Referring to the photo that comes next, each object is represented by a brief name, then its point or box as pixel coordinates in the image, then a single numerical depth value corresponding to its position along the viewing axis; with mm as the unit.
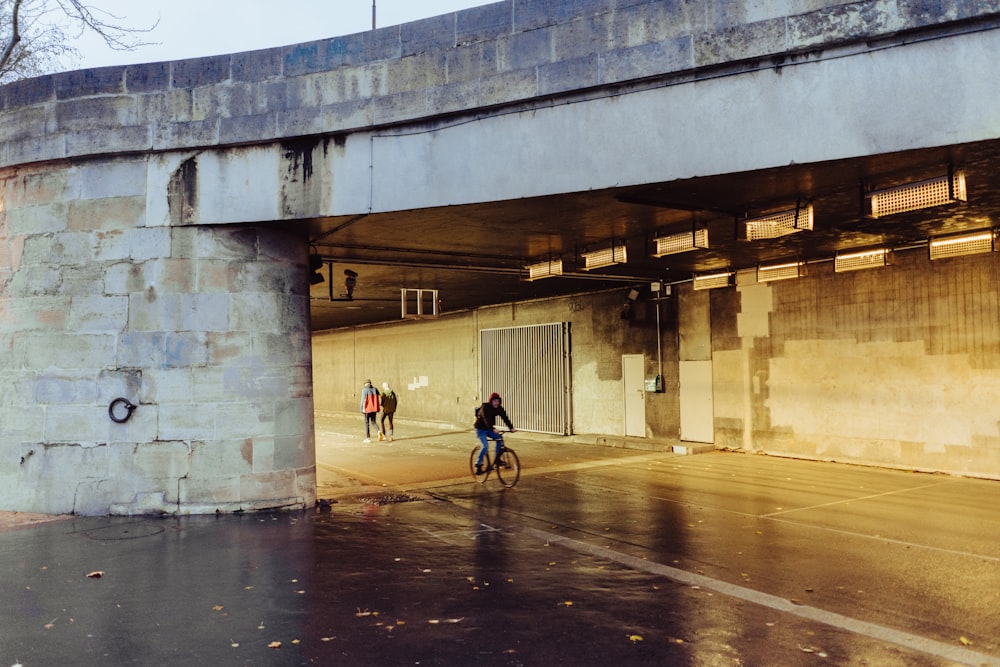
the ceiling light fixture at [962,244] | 11252
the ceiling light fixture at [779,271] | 14086
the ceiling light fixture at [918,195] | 7840
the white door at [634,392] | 18969
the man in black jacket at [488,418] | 12695
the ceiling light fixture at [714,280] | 15594
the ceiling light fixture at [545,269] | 13977
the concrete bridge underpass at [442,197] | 7676
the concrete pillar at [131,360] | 10109
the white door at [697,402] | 17391
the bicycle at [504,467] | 12789
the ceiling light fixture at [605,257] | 12414
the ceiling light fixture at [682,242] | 10969
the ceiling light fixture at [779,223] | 9422
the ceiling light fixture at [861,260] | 12789
